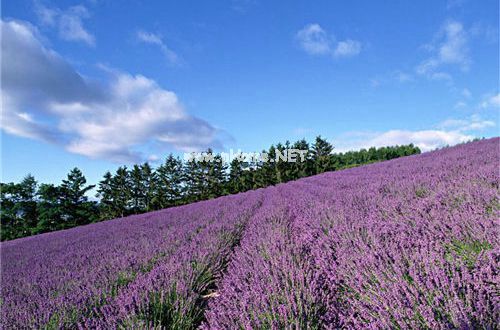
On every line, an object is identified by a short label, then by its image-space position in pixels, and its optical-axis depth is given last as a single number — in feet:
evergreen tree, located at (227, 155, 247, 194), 127.79
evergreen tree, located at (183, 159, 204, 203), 126.62
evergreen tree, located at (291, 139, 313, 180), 134.21
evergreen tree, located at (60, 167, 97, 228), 102.12
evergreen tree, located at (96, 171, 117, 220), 112.88
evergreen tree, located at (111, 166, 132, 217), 114.48
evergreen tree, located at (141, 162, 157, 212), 117.50
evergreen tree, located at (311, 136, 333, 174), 139.92
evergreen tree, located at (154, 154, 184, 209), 117.40
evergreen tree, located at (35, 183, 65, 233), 94.70
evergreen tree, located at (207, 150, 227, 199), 125.08
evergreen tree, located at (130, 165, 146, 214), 116.57
